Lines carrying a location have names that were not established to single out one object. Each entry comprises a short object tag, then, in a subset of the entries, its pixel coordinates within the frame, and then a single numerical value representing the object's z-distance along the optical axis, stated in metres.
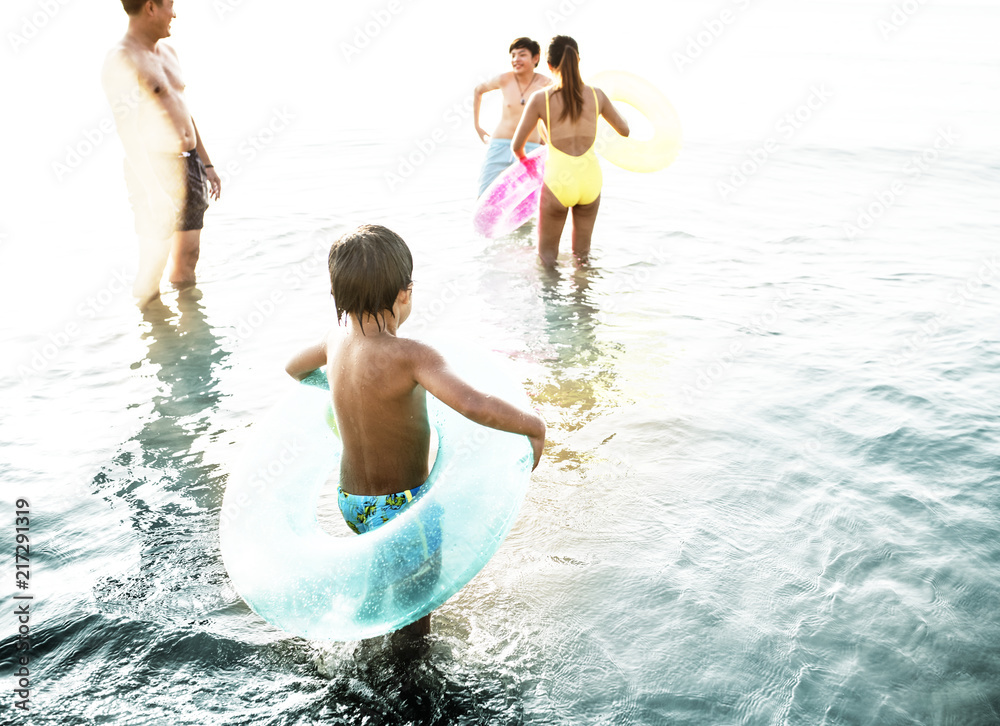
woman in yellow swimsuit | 5.37
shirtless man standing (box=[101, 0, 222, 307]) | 4.68
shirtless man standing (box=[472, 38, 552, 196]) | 6.64
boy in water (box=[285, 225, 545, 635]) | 2.20
